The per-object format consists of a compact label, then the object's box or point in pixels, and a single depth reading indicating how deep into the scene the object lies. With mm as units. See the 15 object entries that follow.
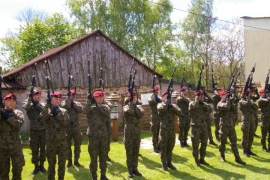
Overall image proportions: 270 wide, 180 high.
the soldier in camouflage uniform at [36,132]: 7574
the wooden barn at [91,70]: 13031
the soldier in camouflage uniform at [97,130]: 6500
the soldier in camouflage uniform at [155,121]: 9508
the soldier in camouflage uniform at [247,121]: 8727
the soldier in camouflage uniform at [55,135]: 6098
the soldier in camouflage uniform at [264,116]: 9491
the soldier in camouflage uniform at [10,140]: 5590
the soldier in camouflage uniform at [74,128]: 8070
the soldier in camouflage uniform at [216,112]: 10458
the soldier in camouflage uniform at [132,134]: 7027
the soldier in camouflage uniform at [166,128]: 7492
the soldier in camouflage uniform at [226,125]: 7984
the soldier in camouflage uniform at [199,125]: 7738
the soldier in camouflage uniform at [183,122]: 10227
